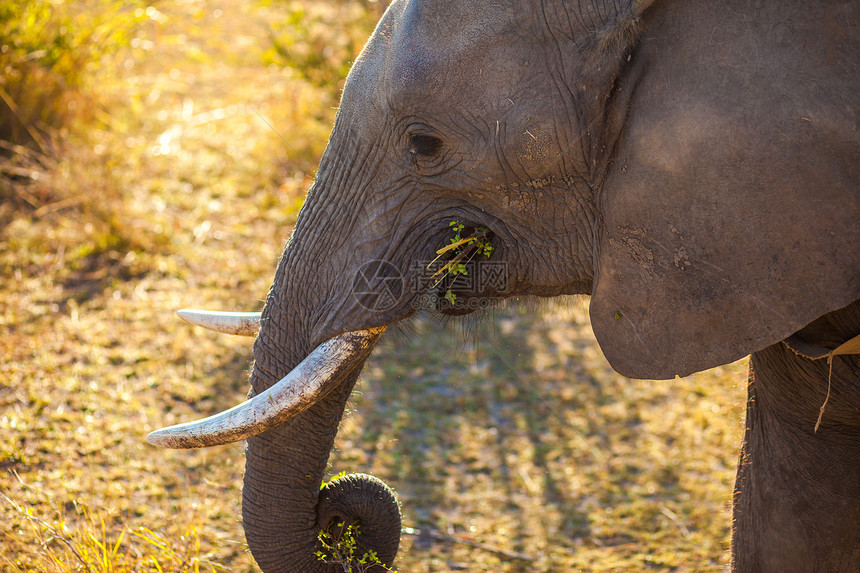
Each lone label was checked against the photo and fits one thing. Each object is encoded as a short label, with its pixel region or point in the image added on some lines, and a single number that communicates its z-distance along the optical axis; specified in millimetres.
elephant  4129
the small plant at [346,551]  5500
